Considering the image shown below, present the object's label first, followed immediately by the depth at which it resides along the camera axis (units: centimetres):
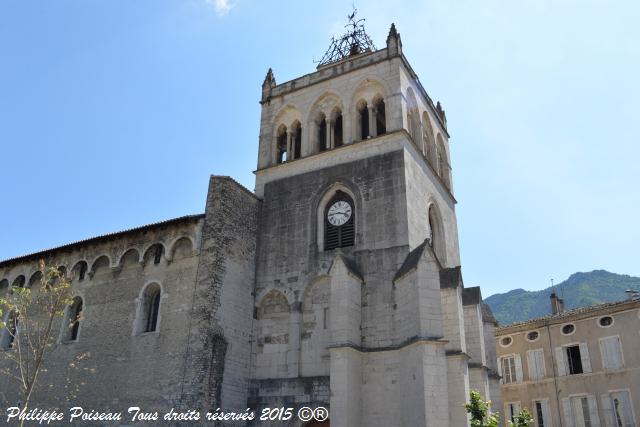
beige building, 2361
